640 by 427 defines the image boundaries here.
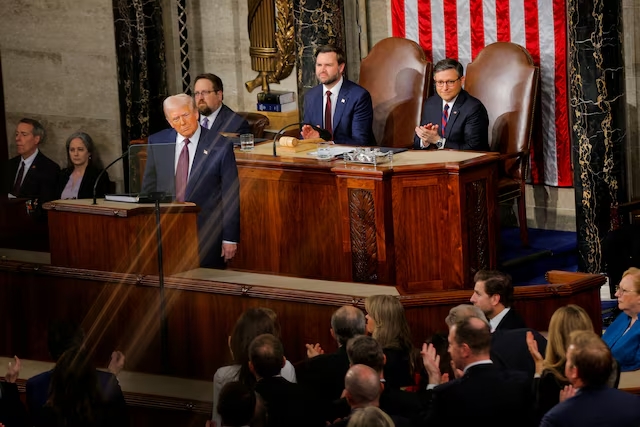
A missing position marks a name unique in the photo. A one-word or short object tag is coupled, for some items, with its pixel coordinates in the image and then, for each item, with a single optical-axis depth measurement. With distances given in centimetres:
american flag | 1895
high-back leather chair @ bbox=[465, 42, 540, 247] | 1818
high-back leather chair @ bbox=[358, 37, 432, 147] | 1930
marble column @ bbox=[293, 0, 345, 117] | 1944
